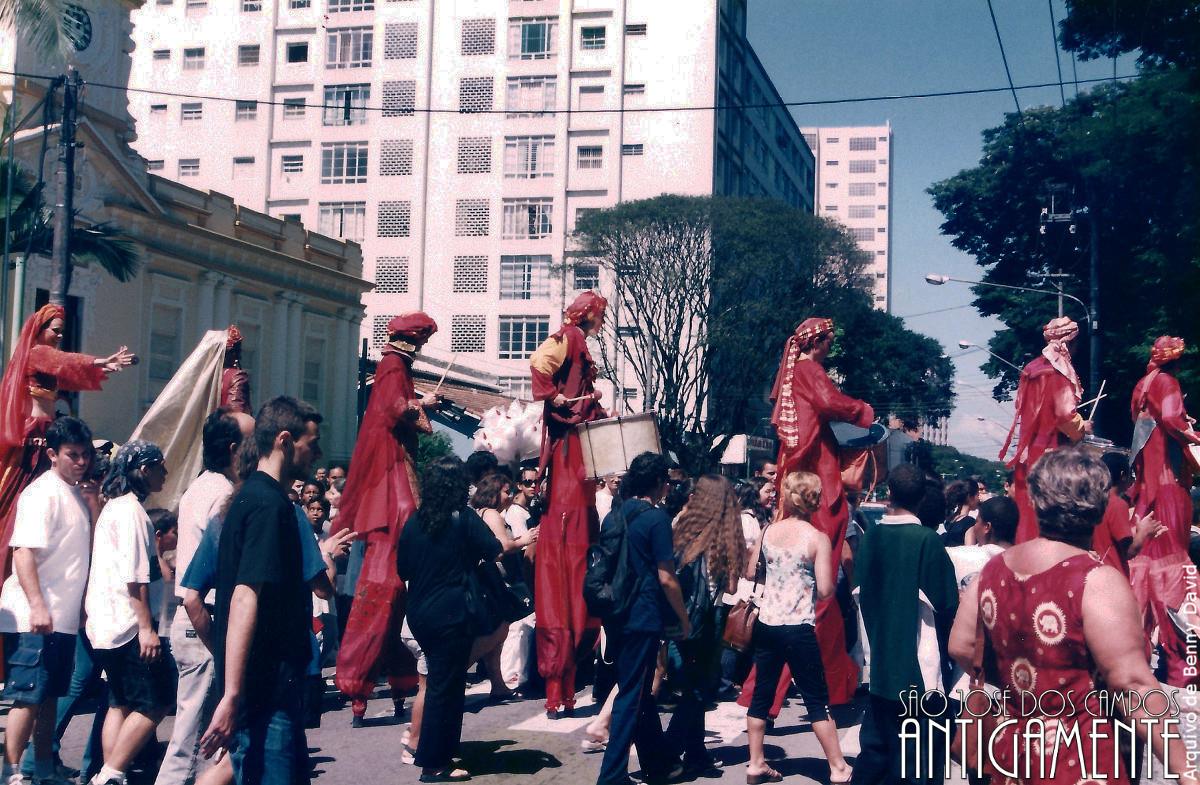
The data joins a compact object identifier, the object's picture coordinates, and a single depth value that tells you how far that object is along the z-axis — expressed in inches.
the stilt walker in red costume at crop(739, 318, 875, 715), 301.4
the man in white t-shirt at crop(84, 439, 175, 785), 232.7
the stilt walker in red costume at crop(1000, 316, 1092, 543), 327.0
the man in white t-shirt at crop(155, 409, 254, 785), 212.7
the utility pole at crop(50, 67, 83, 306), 639.8
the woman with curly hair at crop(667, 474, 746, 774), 268.5
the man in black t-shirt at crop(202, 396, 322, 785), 165.2
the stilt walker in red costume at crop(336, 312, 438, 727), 301.4
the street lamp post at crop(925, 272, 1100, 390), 1039.0
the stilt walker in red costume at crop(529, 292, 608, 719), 325.4
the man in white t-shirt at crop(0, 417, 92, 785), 231.5
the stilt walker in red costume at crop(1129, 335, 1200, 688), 313.3
